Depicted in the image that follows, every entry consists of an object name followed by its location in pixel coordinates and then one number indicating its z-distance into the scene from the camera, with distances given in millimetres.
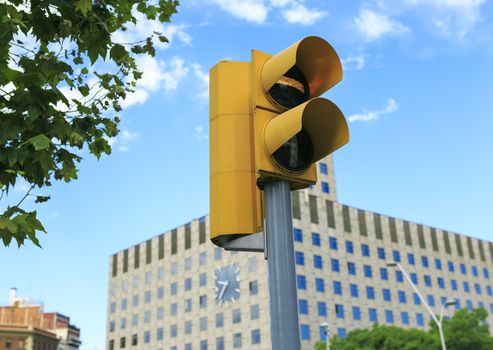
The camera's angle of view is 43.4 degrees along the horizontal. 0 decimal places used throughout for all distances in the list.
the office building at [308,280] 66062
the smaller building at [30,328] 101000
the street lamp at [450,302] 31777
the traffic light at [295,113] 3877
